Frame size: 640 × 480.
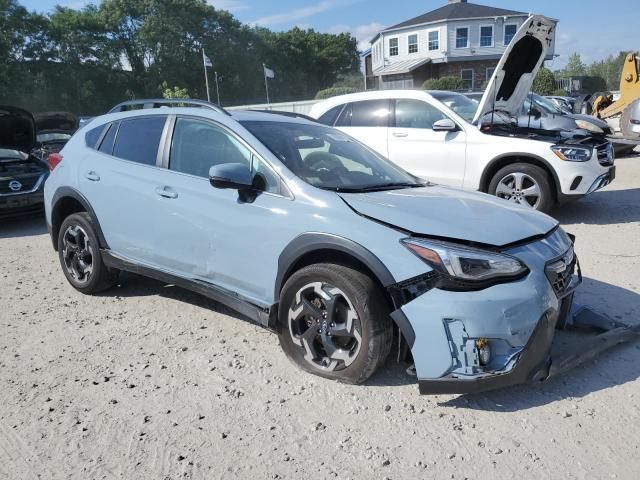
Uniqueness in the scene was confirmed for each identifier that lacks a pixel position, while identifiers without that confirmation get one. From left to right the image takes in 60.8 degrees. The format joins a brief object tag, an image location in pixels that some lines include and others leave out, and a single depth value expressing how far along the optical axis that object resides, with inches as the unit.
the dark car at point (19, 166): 327.0
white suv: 281.7
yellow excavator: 572.1
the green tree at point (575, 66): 2984.7
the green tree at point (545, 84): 1402.6
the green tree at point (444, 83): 1510.8
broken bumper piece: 109.3
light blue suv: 110.2
